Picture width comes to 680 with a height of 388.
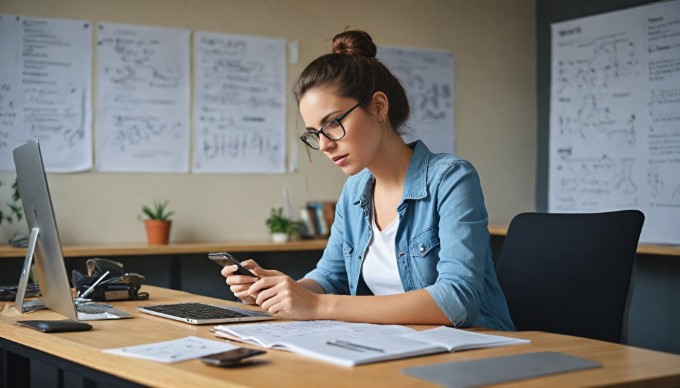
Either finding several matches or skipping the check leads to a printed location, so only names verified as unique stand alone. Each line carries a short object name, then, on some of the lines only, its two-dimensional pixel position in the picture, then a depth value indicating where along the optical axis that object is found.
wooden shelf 3.74
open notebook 1.30
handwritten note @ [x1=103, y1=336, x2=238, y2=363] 1.31
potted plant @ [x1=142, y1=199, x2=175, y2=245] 4.12
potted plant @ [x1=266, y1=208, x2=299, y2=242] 4.43
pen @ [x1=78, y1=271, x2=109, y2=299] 2.21
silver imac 1.73
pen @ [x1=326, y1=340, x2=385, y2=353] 1.32
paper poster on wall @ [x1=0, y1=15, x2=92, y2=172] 3.98
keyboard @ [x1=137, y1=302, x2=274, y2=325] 1.77
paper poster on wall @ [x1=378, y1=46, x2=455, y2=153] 5.02
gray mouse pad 1.15
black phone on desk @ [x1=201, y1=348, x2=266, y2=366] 1.23
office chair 2.02
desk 1.17
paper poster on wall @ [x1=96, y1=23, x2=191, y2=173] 4.18
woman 1.73
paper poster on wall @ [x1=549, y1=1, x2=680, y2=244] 4.28
